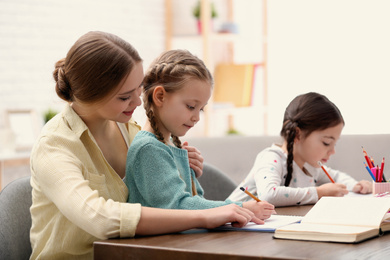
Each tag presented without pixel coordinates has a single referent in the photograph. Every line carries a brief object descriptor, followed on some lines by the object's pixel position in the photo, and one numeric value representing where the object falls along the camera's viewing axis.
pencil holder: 2.59
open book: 1.83
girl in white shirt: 2.75
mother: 1.90
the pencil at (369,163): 2.61
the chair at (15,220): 2.26
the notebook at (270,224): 1.97
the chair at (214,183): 2.95
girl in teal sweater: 2.08
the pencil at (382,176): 2.57
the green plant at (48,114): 4.34
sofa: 3.16
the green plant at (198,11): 5.55
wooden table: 1.73
